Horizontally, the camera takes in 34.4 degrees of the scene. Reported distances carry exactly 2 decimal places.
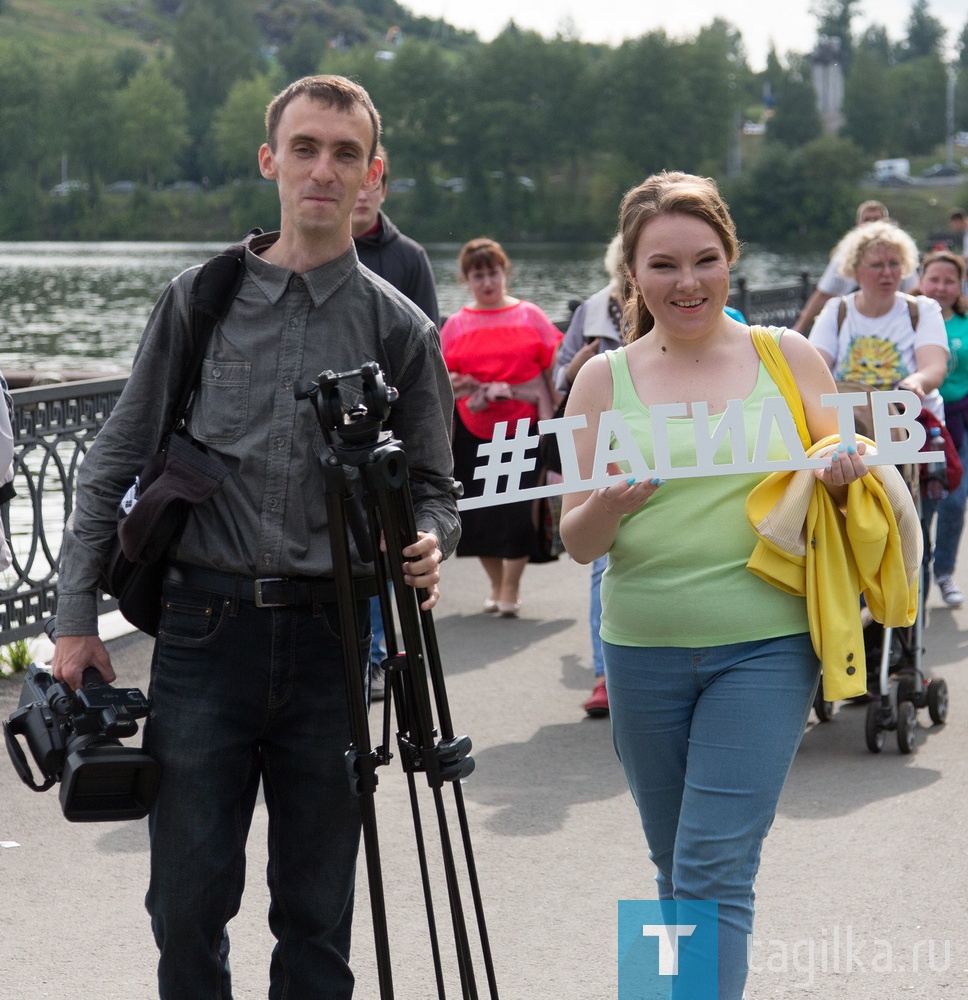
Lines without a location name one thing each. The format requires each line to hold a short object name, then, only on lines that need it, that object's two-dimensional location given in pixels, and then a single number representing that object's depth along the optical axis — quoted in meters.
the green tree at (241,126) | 122.06
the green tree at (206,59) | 152.38
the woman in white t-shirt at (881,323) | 6.66
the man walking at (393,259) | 6.32
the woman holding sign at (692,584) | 3.02
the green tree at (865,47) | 188.81
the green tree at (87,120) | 110.25
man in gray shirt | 2.88
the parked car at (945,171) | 132.51
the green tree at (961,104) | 169.88
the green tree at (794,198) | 105.12
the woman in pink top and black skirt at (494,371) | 8.08
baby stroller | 5.86
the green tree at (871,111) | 153.12
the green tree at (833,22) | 190.00
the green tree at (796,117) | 142.38
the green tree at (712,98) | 121.50
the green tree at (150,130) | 118.94
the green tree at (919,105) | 158.00
